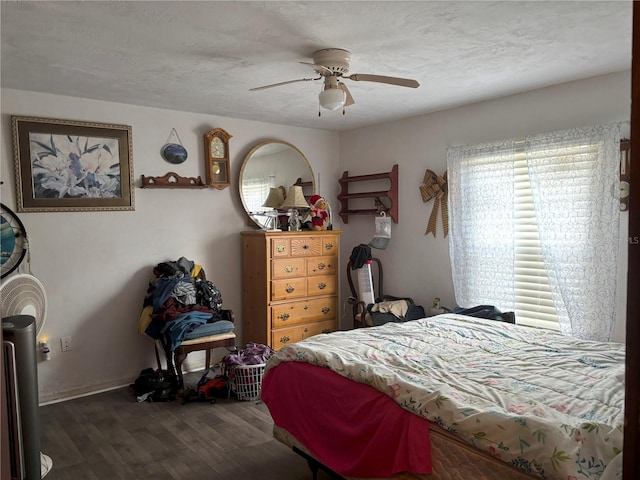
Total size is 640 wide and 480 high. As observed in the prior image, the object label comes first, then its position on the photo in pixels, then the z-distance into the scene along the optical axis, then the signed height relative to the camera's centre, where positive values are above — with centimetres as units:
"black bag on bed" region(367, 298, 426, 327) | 429 -92
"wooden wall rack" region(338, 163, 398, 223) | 472 +24
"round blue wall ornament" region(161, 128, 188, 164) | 414 +64
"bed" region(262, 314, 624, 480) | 159 -76
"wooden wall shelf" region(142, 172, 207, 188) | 404 +36
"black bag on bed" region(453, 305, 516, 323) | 360 -78
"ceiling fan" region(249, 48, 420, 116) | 264 +85
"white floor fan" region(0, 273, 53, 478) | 274 -45
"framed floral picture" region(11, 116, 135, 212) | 349 +46
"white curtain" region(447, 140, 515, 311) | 379 -7
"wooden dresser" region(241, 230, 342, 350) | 430 -65
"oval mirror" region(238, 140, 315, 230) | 461 +47
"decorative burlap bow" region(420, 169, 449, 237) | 427 +20
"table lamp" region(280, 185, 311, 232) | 460 +14
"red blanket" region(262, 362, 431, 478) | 188 -95
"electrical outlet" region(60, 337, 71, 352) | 370 -97
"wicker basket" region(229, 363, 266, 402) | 365 -128
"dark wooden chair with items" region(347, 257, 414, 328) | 445 -82
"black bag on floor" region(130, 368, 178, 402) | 365 -133
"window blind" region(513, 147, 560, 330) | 361 -41
